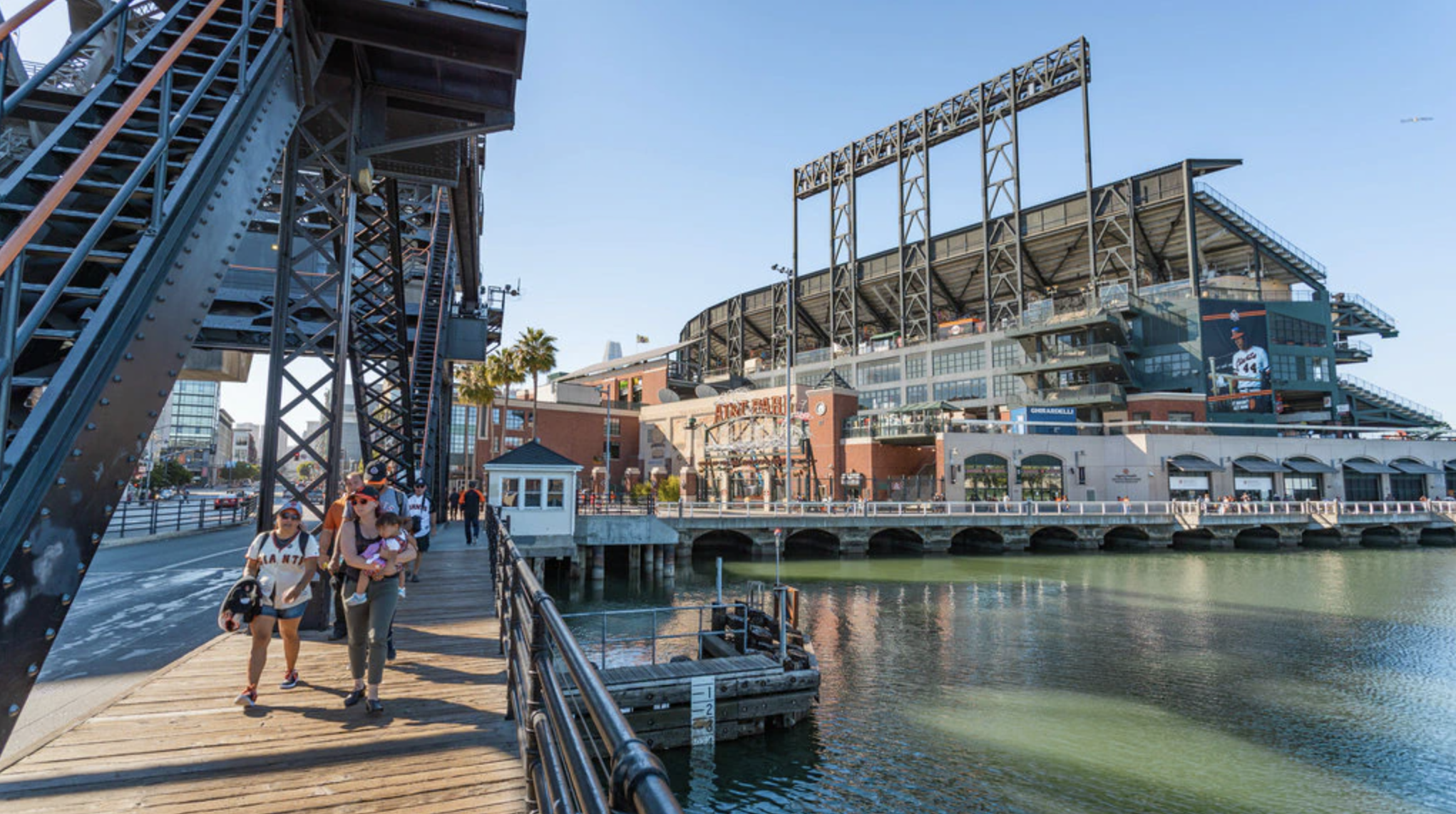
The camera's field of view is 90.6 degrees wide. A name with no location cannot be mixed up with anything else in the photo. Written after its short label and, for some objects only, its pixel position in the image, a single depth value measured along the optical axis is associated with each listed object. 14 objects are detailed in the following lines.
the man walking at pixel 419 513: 14.69
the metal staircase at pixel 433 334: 20.33
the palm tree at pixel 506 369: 55.84
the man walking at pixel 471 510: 23.39
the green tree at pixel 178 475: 102.75
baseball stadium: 54.25
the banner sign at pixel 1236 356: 57.44
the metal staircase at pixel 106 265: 3.07
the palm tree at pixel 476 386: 55.66
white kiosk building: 27.19
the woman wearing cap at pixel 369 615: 6.12
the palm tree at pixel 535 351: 56.88
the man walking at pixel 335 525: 7.29
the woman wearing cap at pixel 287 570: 6.60
